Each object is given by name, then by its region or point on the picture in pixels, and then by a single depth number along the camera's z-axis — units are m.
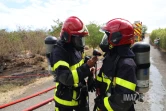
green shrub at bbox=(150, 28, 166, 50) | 17.44
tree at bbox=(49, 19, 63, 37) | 18.39
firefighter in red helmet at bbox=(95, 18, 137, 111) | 1.94
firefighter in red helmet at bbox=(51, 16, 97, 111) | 2.28
